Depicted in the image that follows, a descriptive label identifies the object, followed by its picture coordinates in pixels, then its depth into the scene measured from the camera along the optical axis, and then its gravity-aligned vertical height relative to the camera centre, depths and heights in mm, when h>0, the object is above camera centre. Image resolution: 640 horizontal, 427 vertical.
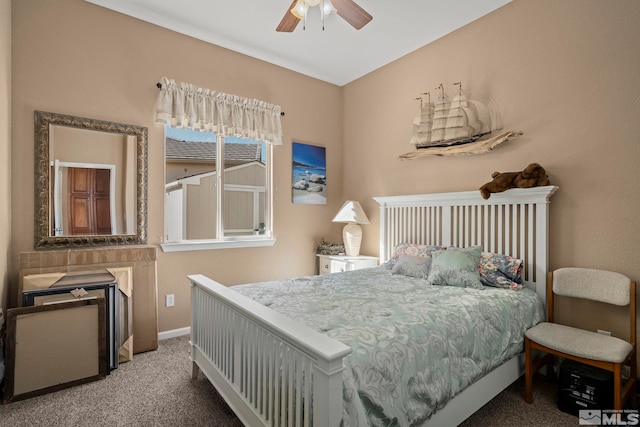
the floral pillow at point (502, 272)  2390 -476
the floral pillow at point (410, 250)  2922 -375
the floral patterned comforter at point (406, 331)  1270 -610
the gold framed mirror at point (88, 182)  2492 +264
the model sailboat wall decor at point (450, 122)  2852 +856
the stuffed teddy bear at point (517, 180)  2414 +248
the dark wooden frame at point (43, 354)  2006 -935
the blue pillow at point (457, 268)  2377 -443
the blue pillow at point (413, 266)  2709 -482
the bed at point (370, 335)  1208 -604
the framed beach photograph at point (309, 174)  3961 +496
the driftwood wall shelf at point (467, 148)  2656 +606
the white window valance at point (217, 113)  2979 +1041
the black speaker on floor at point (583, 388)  1830 -1061
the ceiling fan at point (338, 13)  2205 +1463
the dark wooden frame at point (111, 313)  2359 -785
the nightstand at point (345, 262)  3595 -594
